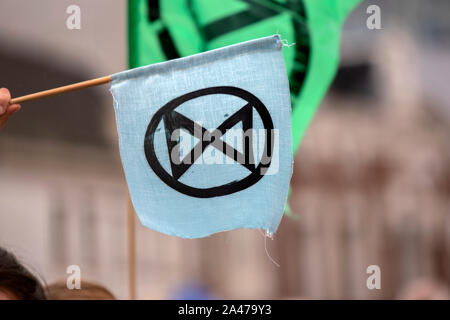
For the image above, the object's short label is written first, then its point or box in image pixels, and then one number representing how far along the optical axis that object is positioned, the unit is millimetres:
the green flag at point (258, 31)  3895
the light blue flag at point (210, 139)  3493
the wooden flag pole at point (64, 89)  3460
